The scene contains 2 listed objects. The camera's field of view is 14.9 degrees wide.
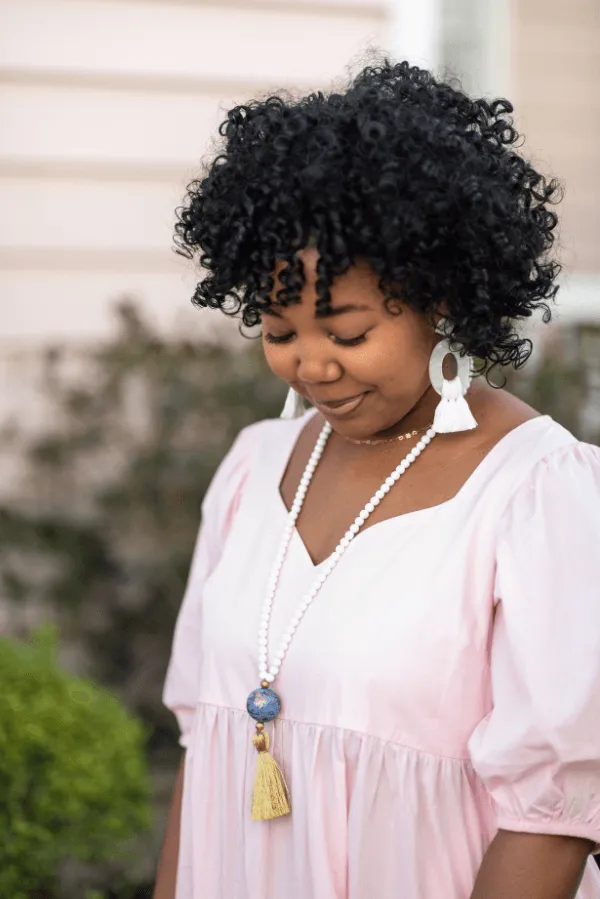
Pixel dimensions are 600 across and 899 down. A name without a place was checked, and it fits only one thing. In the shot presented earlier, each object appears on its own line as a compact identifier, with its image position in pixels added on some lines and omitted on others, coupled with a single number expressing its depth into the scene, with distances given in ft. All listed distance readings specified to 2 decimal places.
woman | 5.95
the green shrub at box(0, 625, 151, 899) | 7.79
